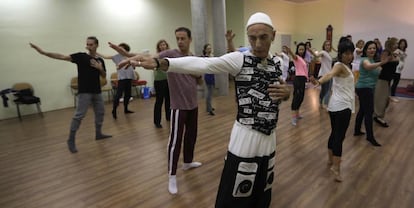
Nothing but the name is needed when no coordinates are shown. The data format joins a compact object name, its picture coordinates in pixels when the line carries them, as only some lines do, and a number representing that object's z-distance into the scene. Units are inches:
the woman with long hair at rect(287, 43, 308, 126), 186.5
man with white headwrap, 52.9
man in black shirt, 141.3
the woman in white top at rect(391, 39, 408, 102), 245.9
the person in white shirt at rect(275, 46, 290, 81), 210.0
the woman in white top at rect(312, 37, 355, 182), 102.0
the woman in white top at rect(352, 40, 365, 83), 182.2
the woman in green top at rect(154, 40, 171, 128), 194.1
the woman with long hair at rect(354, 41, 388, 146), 128.3
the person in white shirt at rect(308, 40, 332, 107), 200.2
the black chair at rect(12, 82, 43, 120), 238.4
